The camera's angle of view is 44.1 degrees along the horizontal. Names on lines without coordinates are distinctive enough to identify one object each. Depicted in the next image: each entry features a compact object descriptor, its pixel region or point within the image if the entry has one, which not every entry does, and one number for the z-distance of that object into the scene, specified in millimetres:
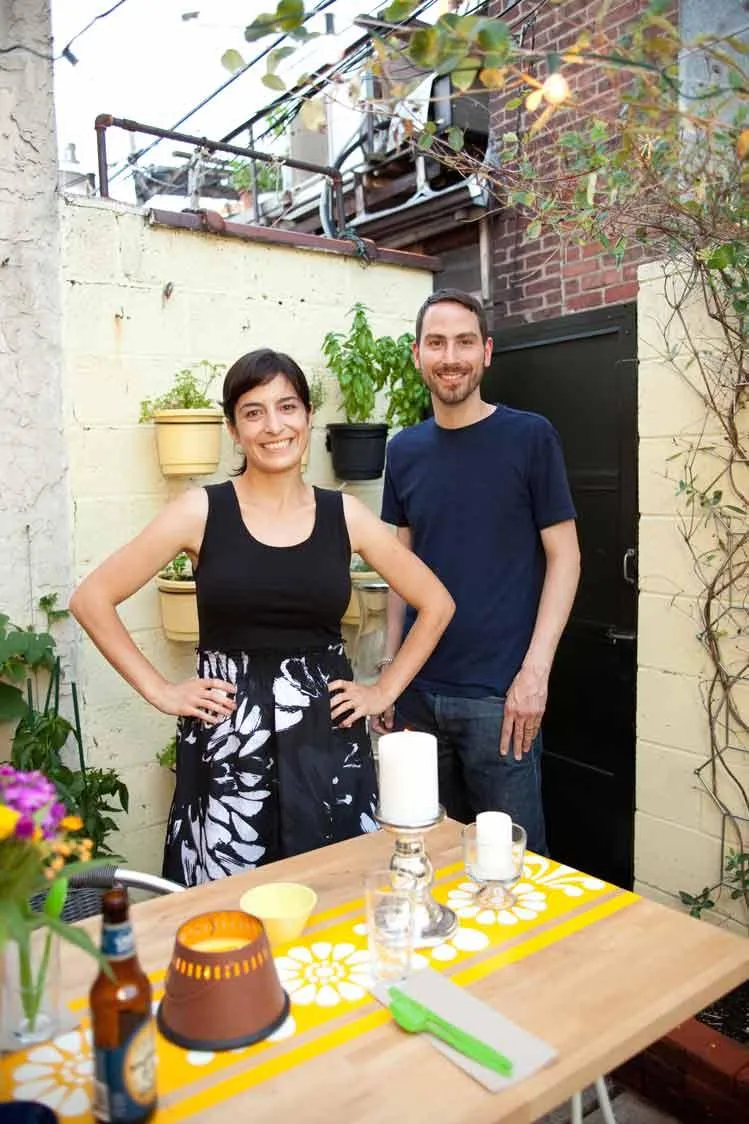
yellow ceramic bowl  1317
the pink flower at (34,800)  896
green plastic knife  1034
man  2332
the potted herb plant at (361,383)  3199
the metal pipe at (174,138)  3155
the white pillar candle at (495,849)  1468
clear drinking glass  1223
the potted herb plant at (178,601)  2807
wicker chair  1720
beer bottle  911
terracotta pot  1083
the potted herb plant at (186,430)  2791
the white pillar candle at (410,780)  1332
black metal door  2988
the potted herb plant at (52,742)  2533
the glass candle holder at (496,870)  1447
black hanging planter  3238
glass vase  999
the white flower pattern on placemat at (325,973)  1195
